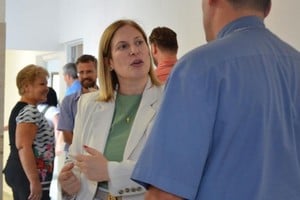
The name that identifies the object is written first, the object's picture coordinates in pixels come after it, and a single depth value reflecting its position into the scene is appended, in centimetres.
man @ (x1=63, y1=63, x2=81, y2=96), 432
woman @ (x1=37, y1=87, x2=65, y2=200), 432
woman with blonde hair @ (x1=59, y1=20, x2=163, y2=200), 150
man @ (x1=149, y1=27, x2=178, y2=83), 257
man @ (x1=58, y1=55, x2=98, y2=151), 281
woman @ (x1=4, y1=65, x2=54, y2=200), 271
